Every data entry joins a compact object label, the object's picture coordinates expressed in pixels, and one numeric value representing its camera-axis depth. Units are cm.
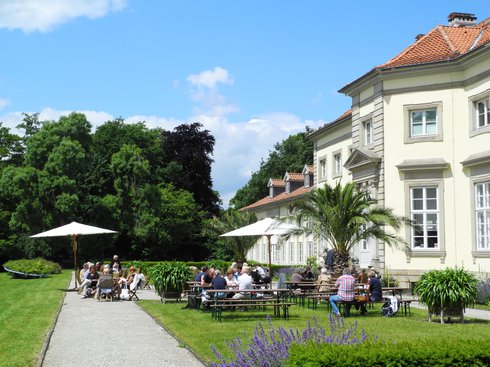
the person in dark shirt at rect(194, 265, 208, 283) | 2046
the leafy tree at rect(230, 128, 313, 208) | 7119
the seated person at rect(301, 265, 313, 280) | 2597
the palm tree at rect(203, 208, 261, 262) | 4734
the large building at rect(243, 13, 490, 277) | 2509
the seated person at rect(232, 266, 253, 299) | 1788
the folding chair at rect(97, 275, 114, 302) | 2244
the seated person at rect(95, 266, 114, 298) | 2250
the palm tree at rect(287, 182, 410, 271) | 2345
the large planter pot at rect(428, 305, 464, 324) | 1577
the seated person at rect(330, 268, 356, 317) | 1695
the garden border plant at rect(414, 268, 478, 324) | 1556
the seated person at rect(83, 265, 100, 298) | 2402
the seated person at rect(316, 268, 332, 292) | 2059
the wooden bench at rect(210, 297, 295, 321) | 1622
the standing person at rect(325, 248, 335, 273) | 2714
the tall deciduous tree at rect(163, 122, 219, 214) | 6475
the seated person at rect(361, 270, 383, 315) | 1852
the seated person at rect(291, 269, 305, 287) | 2243
